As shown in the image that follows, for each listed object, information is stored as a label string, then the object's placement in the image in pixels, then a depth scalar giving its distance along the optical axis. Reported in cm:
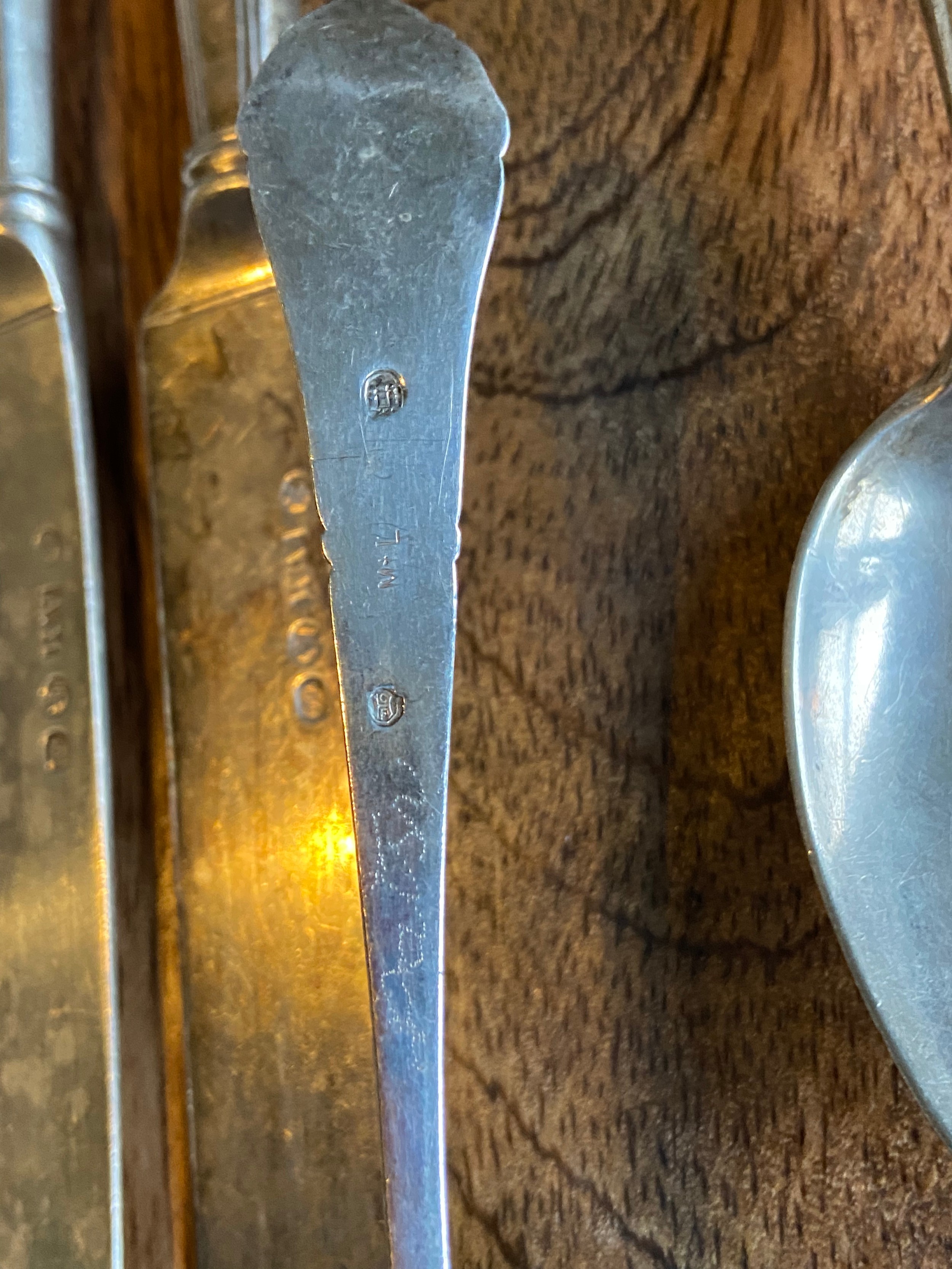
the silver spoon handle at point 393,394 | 8
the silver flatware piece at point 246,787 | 10
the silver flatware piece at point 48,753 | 9
